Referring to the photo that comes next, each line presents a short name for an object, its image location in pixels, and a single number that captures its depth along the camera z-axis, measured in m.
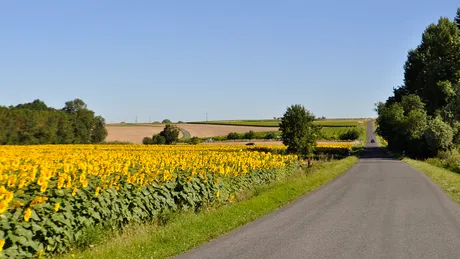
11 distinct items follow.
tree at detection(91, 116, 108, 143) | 113.48
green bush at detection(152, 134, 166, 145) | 97.88
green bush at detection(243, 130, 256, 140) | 119.75
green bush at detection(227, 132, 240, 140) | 117.96
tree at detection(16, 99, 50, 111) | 152.90
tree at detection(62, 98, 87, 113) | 141.19
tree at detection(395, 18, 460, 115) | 58.62
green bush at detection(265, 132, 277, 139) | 119.62
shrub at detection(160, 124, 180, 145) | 99.62
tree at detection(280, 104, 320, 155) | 42.55
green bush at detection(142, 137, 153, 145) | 97.91
